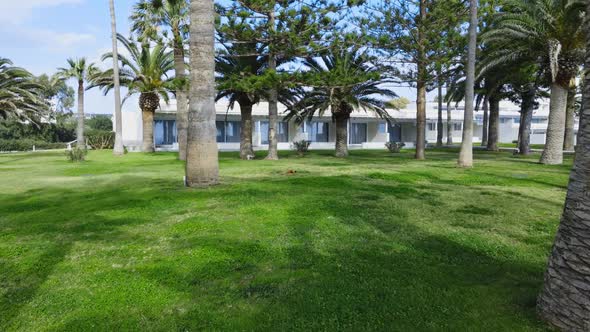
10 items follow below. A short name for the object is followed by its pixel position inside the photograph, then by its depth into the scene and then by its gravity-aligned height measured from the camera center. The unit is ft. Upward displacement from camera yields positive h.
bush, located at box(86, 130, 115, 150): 116.57 -3.23
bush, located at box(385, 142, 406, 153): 95.61 -3.20
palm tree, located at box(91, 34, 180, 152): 94.07 +12.69
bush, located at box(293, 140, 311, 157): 81.00 -3.01
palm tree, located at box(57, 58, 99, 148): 110.18 +15.36
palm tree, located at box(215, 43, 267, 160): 67.20 +10.04
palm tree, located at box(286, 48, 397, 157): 70.40 +7.12
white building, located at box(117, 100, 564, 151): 111.04 +0.72
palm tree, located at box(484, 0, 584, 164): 53.16 +13.05
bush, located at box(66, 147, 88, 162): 64.00 -4.18
